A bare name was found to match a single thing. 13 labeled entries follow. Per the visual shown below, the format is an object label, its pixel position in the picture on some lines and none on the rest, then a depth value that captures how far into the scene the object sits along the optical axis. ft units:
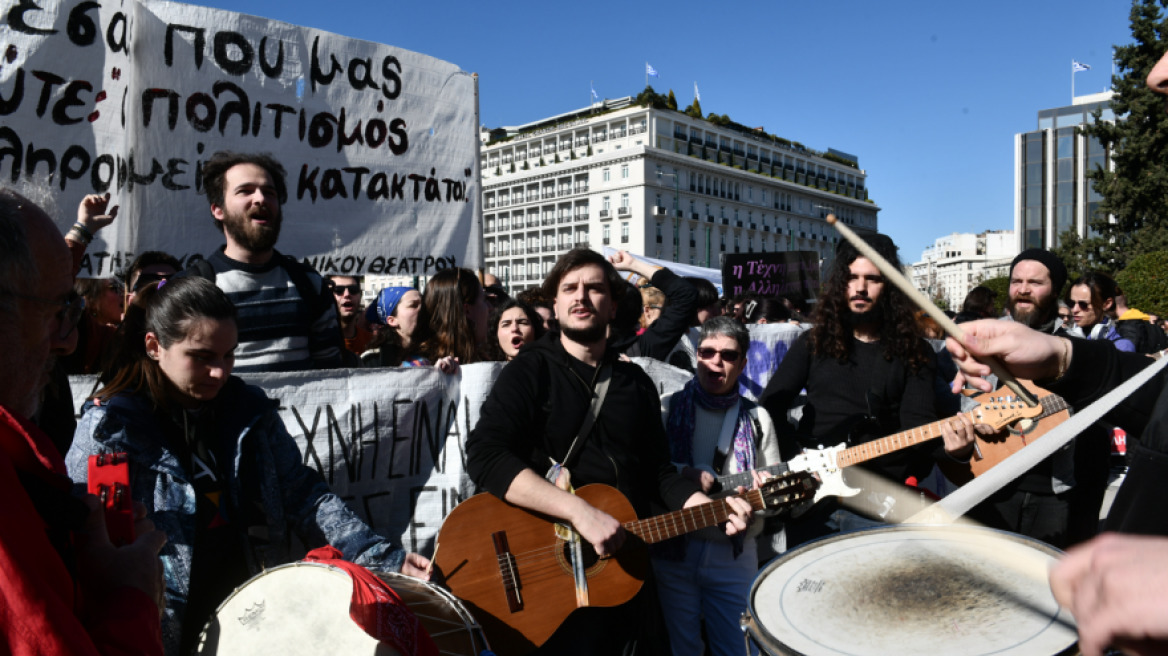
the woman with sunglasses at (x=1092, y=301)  21.99
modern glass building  215.10
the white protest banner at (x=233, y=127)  11.32
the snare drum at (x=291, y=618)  6.27
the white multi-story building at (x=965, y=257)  453.99
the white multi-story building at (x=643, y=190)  274.77
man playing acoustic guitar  9.26
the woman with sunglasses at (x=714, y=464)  11.27
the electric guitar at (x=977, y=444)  10.94
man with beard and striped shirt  10.26
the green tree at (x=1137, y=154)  84.99
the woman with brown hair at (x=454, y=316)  13.91
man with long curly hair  11.98
